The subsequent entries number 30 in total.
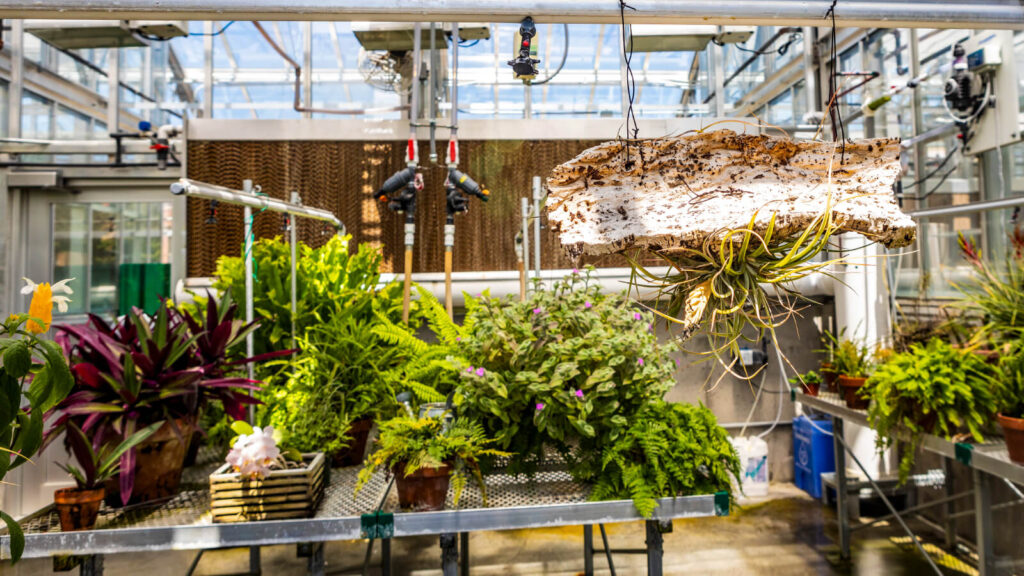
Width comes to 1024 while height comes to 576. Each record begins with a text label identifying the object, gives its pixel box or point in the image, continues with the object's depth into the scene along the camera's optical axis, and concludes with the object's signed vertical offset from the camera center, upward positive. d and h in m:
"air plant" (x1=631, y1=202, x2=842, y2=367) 0.77 +0.06
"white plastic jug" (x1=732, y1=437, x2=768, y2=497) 3.76 -1.07
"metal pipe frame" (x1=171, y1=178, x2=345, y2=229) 1.53 +0.38
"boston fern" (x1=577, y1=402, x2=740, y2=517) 1.67 -0.48
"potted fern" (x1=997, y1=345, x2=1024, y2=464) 1.93 -0.36
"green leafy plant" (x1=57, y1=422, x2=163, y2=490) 1.56 -0.41
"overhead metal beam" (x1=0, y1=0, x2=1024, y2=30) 1.00 +0.57
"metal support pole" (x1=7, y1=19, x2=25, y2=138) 3.60 +1.61
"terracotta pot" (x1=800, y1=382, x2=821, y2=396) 3.11 -0.46
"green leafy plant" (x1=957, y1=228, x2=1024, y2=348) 2.34 +0.03
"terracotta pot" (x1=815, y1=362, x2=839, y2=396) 3.08 -0.38
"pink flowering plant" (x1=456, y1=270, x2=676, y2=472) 1.74 -0.21
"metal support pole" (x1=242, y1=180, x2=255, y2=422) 1.91 +0.13
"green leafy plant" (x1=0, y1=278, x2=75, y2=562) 0.82 -0.11
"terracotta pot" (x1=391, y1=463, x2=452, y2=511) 1.61 -0.52
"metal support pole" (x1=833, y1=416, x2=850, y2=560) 3.00 -1.04
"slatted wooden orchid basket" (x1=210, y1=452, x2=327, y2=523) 1.58 -0.52
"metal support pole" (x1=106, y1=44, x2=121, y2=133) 3.70 +1.54
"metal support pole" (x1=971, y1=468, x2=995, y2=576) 2.18 -0.88
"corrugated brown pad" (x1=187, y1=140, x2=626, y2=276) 3.47 +0.81
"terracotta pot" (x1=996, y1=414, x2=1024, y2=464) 1.92 -0.46
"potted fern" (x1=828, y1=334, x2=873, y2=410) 2.75 -0.33
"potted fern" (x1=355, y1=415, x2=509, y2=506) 1.60 -0.40
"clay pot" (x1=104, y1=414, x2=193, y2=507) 1.70 -0.47
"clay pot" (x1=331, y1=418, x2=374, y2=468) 2.04 -0.51
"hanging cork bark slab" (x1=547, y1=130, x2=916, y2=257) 0.78 +0.18
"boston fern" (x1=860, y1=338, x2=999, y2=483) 2.11 -0.35
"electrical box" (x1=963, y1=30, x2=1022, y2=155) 2.83 +1.15
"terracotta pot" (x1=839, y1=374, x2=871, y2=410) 2.74 -0.42
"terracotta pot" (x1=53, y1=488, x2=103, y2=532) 1.53 -0.53
